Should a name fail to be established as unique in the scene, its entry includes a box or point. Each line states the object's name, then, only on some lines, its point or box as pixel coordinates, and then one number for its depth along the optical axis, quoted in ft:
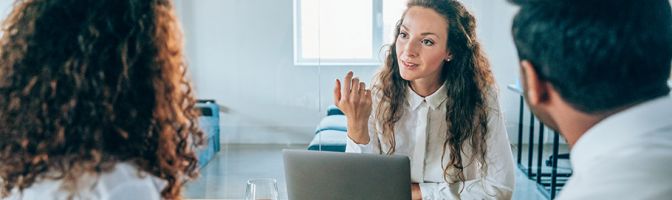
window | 11.57
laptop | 5.08
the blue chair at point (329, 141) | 11.46
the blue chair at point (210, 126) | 12.16
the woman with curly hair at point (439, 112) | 6.36
